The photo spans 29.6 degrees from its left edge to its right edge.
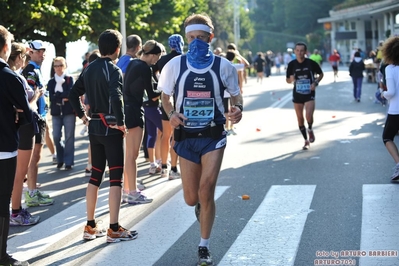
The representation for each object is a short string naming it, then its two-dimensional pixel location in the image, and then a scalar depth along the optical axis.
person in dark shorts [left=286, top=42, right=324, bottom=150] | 13.52
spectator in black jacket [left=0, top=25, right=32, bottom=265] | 6.02
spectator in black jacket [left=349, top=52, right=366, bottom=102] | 24.91
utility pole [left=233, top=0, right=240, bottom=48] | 57.50
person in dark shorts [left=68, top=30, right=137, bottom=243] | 7.27
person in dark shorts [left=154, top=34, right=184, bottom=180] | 10.80
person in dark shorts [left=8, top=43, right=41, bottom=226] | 8.12
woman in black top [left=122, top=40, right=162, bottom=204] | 9.10
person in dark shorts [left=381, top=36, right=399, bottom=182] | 9.71
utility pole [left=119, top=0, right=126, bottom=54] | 22.00
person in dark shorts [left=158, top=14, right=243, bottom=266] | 6.34
